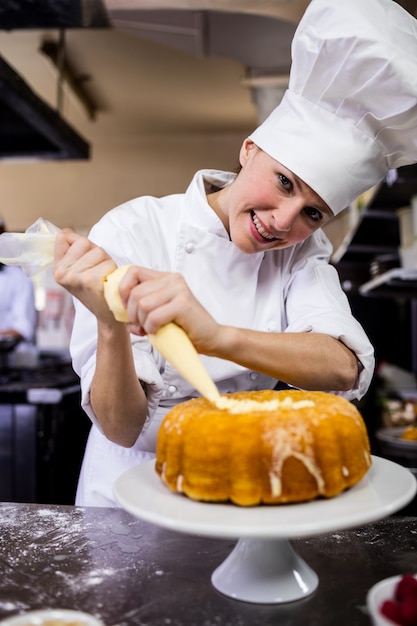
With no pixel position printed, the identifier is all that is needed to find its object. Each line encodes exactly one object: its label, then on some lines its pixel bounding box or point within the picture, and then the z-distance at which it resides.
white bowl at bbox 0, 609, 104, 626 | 0.71
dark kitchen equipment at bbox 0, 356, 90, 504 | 3.12
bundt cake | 0.83
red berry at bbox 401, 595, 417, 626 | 0.67
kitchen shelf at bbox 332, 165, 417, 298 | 2.86
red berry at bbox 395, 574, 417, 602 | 0.71
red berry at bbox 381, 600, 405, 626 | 0.68
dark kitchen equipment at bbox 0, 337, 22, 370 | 3.93
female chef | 1.09
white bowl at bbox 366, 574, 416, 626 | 0.67
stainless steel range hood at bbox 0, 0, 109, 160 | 2.78
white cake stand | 0.74
